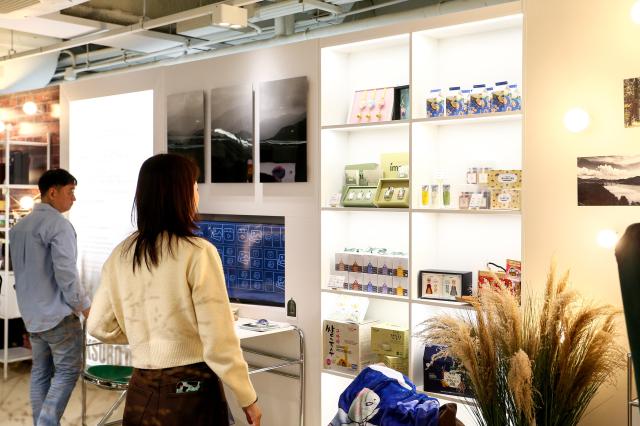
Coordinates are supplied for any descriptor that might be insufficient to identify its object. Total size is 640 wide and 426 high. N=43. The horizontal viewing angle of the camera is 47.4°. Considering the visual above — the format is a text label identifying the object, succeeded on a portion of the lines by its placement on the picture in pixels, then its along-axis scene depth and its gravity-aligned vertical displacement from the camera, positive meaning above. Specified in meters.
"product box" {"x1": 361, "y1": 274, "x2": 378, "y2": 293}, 4.05 -0.40
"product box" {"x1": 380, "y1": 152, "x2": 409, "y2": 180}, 4.03 +0.27
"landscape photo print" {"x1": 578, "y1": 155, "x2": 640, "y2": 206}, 3.06 +0.14
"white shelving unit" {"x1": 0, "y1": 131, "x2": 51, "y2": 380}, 6.37 -0.56
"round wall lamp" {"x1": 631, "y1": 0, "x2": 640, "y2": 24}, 3.03 +0.84
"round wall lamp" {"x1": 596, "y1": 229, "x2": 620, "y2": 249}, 3.11 -0.11
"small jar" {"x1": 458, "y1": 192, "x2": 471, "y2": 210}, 3.67 +0.06
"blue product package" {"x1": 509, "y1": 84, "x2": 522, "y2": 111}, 3.50 +0.54
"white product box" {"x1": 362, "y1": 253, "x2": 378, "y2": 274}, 4.05 -0.29
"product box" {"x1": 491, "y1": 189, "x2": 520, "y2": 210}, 3.47 +0.06
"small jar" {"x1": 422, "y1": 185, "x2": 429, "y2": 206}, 3.84 +0.09
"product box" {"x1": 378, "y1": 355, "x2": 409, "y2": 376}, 3.96 -0.83
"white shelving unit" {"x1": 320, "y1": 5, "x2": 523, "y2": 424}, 3.77 +0.37
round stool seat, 4.10 -0.96
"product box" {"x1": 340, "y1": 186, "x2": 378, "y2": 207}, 4.10 +0.09
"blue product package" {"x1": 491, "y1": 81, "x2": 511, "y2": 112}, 3.51 +0.55
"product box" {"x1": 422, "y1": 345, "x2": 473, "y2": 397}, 3.70 -0.83
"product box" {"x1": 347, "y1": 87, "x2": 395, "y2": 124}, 4.04 +0.60
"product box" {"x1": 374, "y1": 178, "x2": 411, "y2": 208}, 3.92 +0.11
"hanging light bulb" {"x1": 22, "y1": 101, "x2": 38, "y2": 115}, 6.61 +0.95
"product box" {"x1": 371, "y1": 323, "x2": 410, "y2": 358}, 3.97 -0.71
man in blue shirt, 4.18 -0.44
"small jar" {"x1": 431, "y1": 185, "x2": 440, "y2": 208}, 3.82 +0.09
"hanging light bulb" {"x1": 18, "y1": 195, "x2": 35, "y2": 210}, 6.88 +0.09
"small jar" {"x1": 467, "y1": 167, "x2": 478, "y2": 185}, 3.68 +0.18
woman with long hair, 2.39 -0.35
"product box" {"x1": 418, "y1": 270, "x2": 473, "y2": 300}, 3.71 -0.37
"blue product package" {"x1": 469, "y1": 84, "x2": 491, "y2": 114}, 3.59 +0.55
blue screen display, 4.59 -0.27
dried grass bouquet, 2.88 -0.56
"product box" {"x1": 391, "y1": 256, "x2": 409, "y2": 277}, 3.92 -0.29
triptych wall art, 4.39 +0.54
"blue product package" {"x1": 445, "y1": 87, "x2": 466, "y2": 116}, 3.69 +0.56
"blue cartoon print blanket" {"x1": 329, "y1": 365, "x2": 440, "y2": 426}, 2.84 -0.76
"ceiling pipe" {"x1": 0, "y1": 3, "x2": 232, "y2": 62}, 4.67 +1.30
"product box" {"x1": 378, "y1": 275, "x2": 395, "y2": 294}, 3.98 -0.39
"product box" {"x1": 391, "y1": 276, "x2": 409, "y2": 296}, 3.91 -0.39
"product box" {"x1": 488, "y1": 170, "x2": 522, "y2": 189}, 3.47 +0.16
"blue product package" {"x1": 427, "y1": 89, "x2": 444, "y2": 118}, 3.78 +0.56
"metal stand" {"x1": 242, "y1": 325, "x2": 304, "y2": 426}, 4.39 -0.92
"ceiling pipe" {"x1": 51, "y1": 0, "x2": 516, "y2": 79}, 4.82 +1.38
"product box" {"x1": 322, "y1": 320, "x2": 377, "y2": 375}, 4.13 -0.77
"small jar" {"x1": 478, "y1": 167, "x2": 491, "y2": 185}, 3.62 +0.18
